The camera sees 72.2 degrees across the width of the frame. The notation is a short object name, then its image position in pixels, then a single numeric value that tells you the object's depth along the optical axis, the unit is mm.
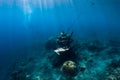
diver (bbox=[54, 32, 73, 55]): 6805
